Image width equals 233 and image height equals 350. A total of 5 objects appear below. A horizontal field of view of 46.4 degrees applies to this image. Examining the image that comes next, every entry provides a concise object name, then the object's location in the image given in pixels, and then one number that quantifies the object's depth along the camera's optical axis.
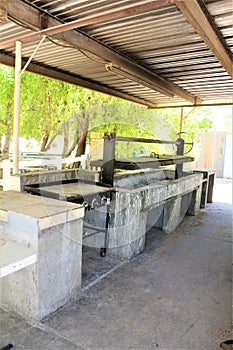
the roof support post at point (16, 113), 3.65
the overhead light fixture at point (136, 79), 4.39
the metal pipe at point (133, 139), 3.45
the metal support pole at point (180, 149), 5.20
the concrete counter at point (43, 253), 2.07
